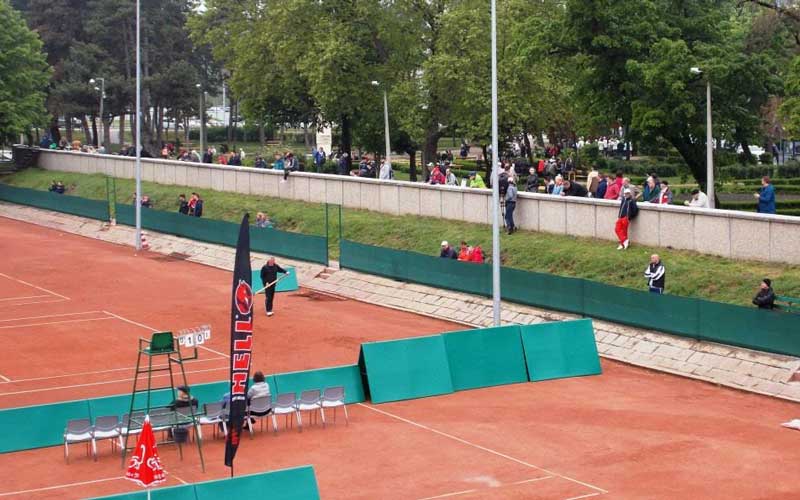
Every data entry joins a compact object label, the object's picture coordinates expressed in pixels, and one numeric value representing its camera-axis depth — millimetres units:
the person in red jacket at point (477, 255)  39512
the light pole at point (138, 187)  53406
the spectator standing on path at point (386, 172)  50750
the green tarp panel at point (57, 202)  60125
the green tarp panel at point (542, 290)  34969
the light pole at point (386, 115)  56344
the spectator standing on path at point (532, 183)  43062
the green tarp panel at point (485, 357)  29406
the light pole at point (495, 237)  31953
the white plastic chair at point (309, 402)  26297
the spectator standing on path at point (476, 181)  45156
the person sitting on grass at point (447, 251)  39938
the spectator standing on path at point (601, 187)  40531
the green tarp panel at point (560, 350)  30344
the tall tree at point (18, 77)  73188
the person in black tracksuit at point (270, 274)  38031
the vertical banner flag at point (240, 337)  18703
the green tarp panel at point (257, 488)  17906
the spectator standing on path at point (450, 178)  46969
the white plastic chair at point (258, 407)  25406
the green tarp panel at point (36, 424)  24531
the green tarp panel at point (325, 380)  27281
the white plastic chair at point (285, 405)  26109
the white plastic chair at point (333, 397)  26453
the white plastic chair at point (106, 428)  24094
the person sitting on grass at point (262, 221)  48625
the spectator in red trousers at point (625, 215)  37625
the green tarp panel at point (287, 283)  42969
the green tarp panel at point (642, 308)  31438
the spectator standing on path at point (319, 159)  62331
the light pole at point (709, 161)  40625
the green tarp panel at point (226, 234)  46188
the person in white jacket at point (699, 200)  36625
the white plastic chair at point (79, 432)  24016
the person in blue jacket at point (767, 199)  35125
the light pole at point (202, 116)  91831
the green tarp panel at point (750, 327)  29000
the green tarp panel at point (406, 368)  28422
